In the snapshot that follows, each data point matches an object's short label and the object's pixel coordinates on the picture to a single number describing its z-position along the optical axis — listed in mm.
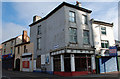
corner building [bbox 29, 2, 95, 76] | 12067
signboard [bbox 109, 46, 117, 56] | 13981
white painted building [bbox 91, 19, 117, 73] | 14053
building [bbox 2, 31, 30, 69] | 22777
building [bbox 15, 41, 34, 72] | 17897
